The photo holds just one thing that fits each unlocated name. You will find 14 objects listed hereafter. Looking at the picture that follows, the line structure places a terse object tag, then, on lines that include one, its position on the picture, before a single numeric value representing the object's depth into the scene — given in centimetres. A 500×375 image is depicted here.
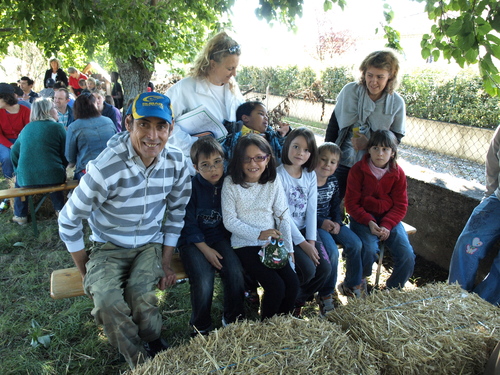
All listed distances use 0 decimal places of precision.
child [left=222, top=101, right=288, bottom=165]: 264
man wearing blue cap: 192
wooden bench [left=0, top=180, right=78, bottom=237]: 378
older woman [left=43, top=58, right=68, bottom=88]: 1016
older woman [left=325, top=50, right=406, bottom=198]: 284
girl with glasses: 229
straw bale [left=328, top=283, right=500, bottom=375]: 162
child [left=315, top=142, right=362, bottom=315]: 269
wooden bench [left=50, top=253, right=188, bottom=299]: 204
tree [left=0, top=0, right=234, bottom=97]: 287
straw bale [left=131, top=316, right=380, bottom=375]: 148
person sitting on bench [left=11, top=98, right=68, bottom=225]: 393
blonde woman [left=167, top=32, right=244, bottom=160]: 257
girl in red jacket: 281
